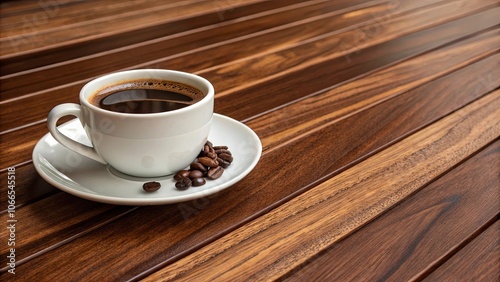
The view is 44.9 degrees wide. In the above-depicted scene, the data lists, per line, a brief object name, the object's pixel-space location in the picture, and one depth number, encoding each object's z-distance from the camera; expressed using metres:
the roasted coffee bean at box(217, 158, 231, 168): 0.82
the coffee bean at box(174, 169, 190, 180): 0.79
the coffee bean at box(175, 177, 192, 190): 0.77
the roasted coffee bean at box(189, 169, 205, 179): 0.78
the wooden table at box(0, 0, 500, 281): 0.68
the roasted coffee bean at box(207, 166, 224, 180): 0.79
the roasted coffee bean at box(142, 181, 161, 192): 0.75
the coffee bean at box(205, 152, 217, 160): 0.83
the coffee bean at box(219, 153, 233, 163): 0.83
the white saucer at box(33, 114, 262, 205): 0.73
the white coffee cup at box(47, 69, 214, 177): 0.75
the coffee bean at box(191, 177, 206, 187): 0.77
